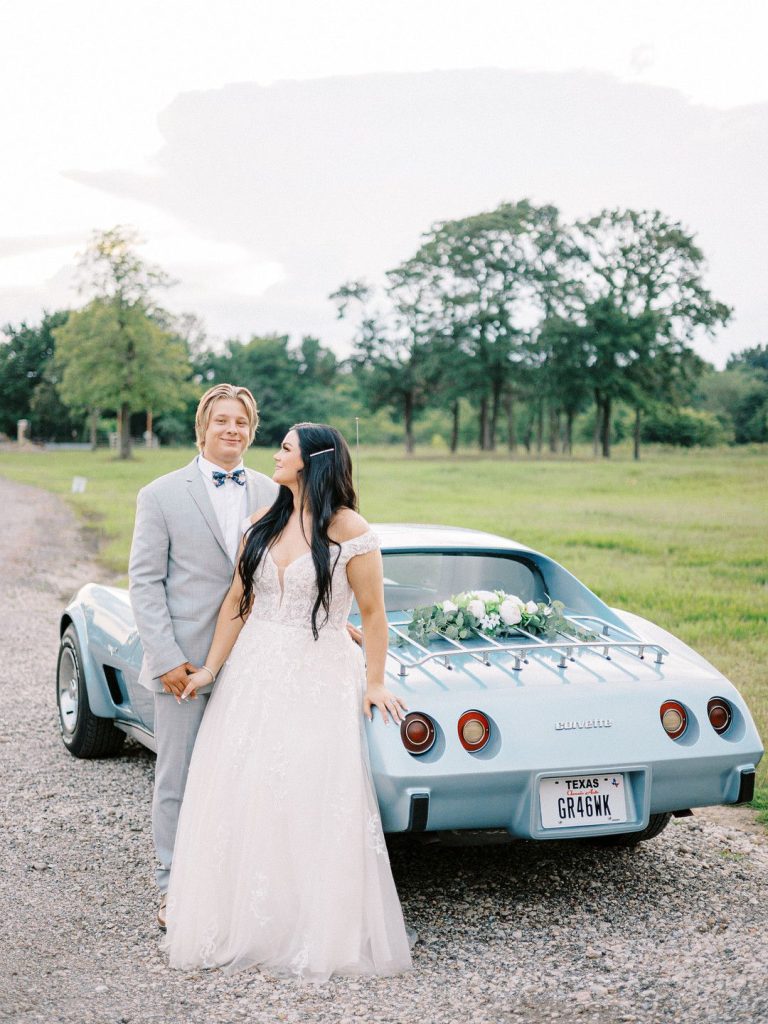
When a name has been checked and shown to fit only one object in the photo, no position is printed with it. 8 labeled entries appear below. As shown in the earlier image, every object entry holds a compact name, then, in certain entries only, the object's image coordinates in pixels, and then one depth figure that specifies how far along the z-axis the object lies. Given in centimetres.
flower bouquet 404
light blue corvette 341
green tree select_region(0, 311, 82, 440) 7494
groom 359
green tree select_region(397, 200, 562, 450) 5062
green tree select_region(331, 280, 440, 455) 5634
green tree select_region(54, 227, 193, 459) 5516
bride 324
